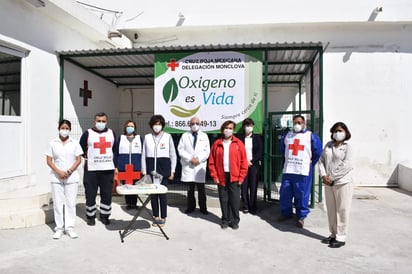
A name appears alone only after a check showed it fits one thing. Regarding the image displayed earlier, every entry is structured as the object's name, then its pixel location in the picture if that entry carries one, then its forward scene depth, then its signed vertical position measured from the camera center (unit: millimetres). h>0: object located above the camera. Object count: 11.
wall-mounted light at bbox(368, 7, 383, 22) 8552 +3063
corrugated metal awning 6145 +1649
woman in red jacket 4828 -497
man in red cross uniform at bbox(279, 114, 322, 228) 4914 -377
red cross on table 4602 -535
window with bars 5815 +959
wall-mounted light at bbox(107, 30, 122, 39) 9112 +2746
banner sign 6141 +872
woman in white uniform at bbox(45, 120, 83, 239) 4395 -514
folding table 4148 -672
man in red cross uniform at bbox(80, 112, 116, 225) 4750 -406
